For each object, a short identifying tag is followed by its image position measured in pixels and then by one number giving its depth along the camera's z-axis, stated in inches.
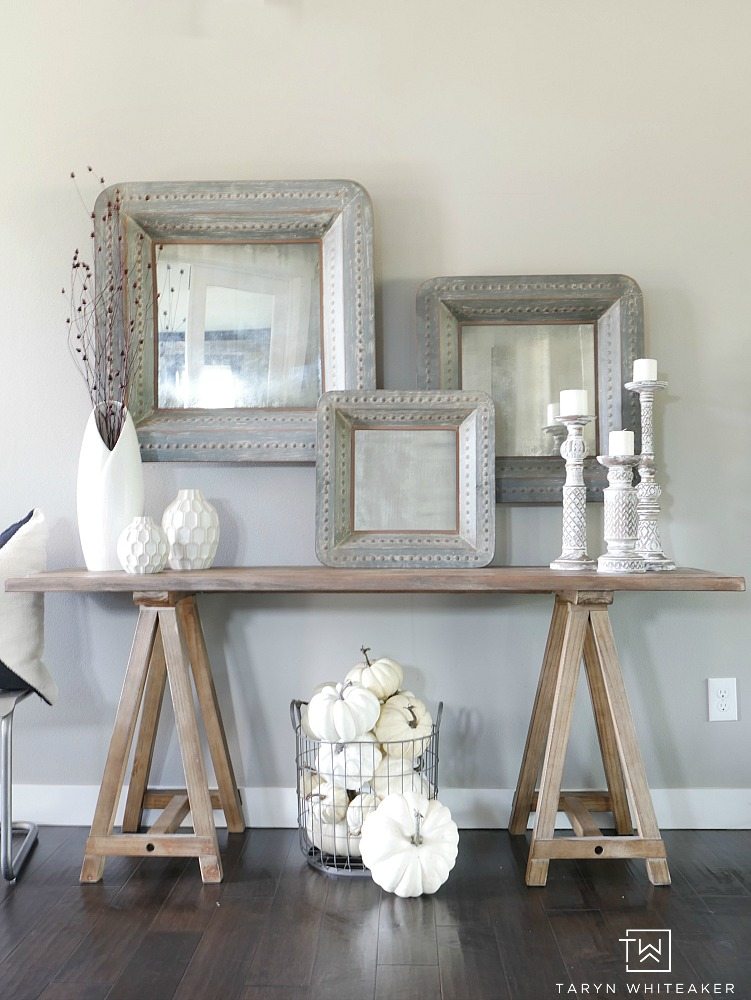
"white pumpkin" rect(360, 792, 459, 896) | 67.1
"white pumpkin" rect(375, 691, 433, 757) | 74.6
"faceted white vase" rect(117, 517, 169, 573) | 72.4
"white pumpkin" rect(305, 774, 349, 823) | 73.9
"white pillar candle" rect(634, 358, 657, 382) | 75.0
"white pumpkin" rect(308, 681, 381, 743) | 72.2
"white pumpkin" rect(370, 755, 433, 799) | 73.8
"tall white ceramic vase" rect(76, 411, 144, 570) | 76.8
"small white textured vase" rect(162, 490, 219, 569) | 77.4
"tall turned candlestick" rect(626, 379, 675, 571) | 75.7
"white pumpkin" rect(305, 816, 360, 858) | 73.4
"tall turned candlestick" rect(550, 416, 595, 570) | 75.8
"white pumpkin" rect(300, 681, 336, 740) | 75.9
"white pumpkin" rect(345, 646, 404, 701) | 76.5
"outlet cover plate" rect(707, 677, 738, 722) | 83.8
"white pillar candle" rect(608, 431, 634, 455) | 73.9
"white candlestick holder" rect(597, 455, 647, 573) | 74.0
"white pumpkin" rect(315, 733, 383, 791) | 73.2
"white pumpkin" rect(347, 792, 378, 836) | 72.9
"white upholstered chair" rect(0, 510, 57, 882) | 72.1
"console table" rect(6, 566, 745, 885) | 69.4
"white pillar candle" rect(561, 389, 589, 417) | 74.0
